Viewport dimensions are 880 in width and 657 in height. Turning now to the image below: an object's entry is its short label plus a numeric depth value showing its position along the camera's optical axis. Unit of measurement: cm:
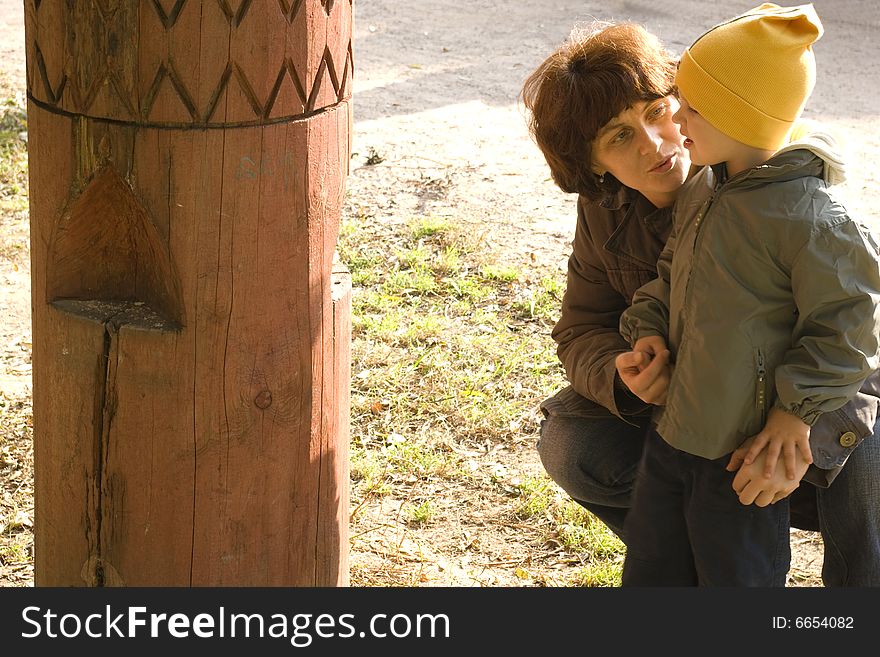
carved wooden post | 367
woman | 391
